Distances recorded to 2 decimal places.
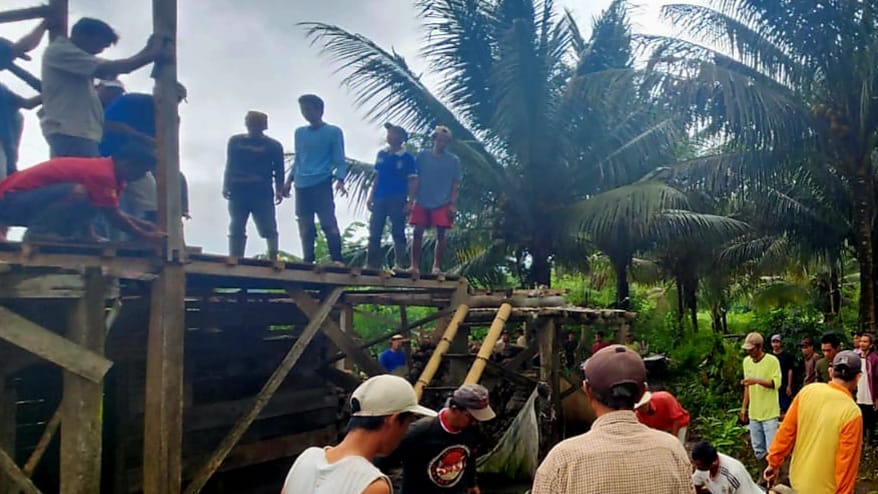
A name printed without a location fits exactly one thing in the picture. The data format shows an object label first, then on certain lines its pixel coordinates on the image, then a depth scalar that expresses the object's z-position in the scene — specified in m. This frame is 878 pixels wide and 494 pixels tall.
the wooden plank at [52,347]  3.84
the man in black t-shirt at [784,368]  9.08
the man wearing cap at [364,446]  2.07
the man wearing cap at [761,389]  7.36
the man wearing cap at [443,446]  3.73
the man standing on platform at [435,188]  7.54
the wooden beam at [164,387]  4.72
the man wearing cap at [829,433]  4.04
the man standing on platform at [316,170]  6.80
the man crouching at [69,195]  4.17
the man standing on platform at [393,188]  7.40
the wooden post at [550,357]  8.94
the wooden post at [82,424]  4.02
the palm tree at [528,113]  12.76
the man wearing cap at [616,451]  2.17
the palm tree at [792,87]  10.70
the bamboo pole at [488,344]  6.62
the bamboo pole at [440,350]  6.30
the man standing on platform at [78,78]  4.48
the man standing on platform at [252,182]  6.48
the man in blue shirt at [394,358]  10.05
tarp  7.46
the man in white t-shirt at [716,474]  3.52
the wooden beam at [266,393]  5.17
